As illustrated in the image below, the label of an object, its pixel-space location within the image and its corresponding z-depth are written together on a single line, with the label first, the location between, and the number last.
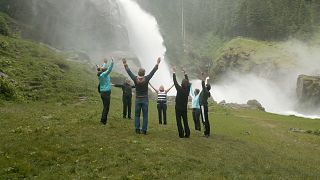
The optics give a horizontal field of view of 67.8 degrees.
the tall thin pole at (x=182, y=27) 73.16
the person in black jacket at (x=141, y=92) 10.79
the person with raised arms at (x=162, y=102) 15.01
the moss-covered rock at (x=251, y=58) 51.40
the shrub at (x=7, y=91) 17.39
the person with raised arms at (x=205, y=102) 12.57
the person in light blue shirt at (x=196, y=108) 14.25
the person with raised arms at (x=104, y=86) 11.76
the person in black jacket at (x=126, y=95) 15.40
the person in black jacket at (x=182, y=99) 11.26
